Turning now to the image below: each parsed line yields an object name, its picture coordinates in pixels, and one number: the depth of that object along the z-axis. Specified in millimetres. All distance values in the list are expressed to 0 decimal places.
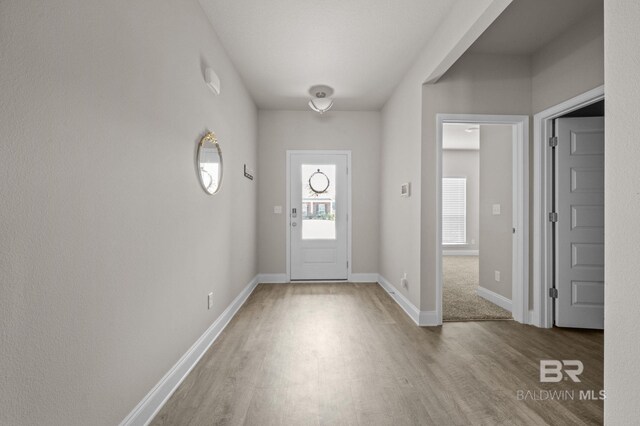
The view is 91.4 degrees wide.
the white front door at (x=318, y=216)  4809
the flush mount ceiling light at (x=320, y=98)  3947
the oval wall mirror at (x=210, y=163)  2381
